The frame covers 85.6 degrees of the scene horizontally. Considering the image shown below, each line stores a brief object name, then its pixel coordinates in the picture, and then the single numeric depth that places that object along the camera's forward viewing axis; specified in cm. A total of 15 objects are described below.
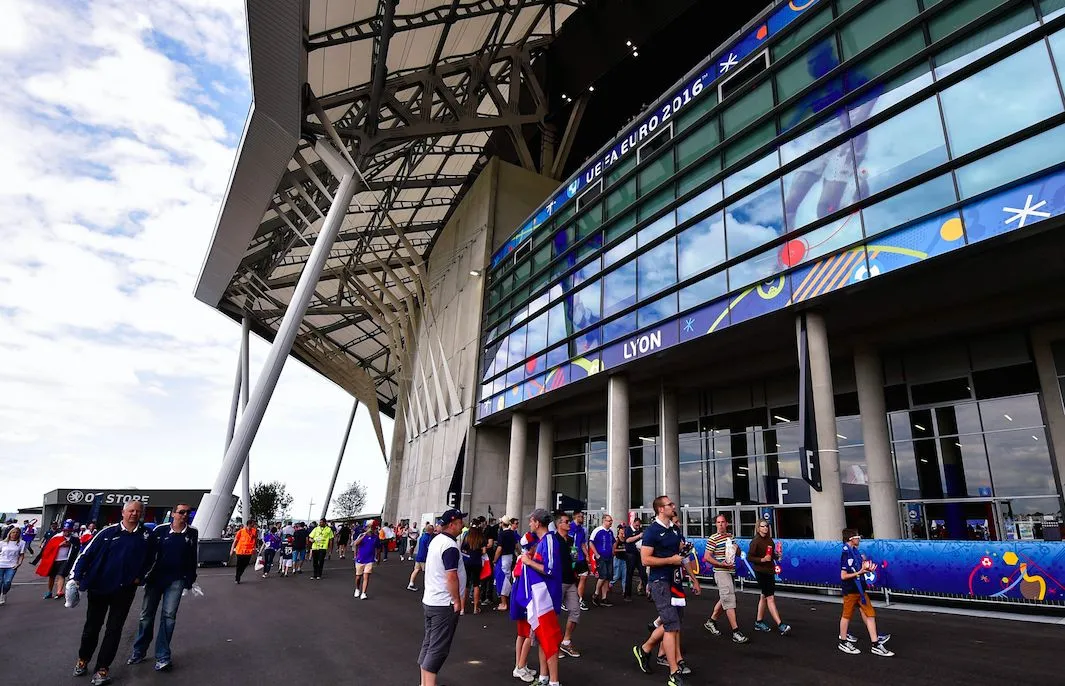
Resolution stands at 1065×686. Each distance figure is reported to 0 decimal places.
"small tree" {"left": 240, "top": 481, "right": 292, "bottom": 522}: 9031
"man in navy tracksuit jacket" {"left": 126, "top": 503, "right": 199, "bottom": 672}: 664
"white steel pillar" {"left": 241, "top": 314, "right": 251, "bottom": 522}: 4331
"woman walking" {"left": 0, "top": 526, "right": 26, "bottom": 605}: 1218
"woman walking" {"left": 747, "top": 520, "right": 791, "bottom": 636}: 840
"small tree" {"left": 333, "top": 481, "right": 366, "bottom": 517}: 11906
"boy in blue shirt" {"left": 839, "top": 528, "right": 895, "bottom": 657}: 714
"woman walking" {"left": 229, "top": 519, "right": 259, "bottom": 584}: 1688
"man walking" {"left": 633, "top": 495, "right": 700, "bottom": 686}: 586
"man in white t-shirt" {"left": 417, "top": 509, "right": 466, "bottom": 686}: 493
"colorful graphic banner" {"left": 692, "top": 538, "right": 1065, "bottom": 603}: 959
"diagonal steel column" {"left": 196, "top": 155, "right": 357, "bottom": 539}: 2142
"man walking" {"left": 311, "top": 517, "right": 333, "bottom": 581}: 1806
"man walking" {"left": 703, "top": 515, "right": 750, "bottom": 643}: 848
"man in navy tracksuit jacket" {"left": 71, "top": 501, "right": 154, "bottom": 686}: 601
